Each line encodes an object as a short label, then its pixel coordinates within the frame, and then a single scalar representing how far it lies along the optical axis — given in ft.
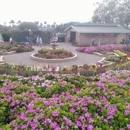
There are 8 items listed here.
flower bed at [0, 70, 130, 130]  10.37
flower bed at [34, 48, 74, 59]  46.85
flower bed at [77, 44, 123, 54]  62.18
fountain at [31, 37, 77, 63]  44.32
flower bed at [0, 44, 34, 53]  60.59
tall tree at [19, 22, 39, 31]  139.85
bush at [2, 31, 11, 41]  87.92
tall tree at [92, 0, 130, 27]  148.77
